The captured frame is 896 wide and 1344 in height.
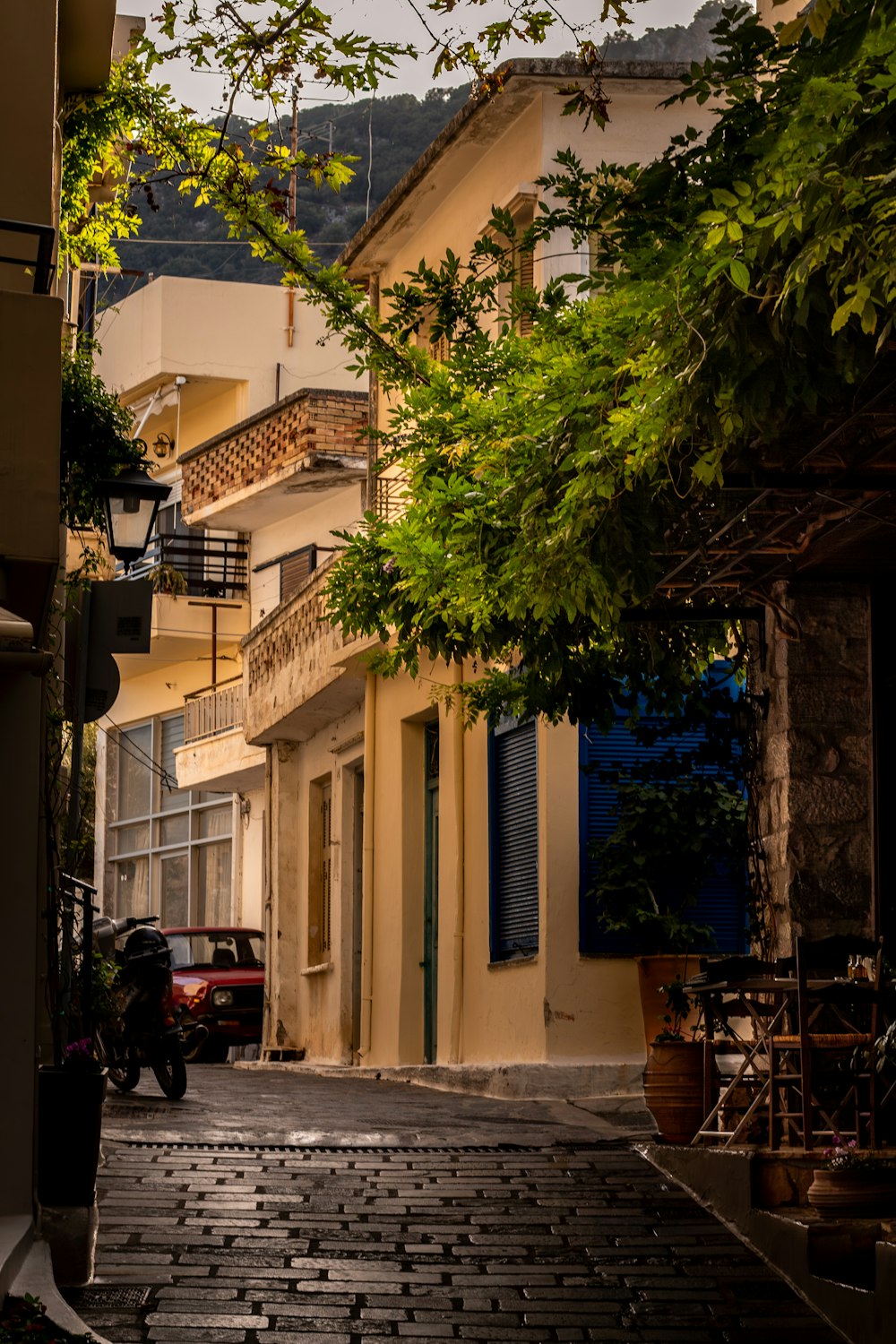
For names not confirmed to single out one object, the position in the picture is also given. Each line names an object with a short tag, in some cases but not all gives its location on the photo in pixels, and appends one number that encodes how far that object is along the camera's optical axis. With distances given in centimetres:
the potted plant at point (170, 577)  1307
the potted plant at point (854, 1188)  773
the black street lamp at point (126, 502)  1016
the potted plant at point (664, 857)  1352
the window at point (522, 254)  1565
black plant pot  736
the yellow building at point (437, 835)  1416
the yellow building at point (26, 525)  714
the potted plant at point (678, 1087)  1035
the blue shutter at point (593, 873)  1406
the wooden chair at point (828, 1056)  860
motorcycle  1340
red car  2455
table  884
